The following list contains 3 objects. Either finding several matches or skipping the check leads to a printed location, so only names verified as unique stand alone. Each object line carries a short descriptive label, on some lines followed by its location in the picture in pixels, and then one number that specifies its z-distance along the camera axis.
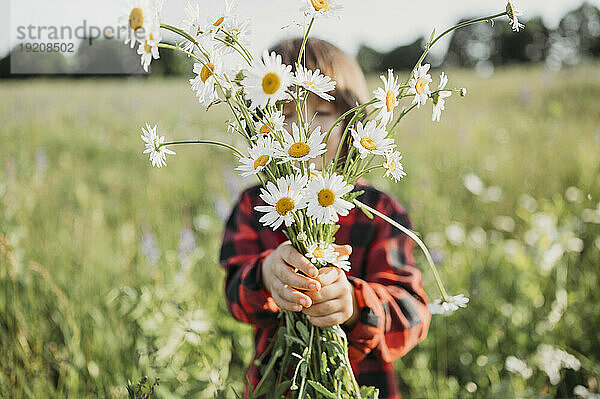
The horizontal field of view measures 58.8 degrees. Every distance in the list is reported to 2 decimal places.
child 0.75
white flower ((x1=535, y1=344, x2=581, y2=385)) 1.47
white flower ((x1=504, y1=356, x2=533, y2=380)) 1.44
